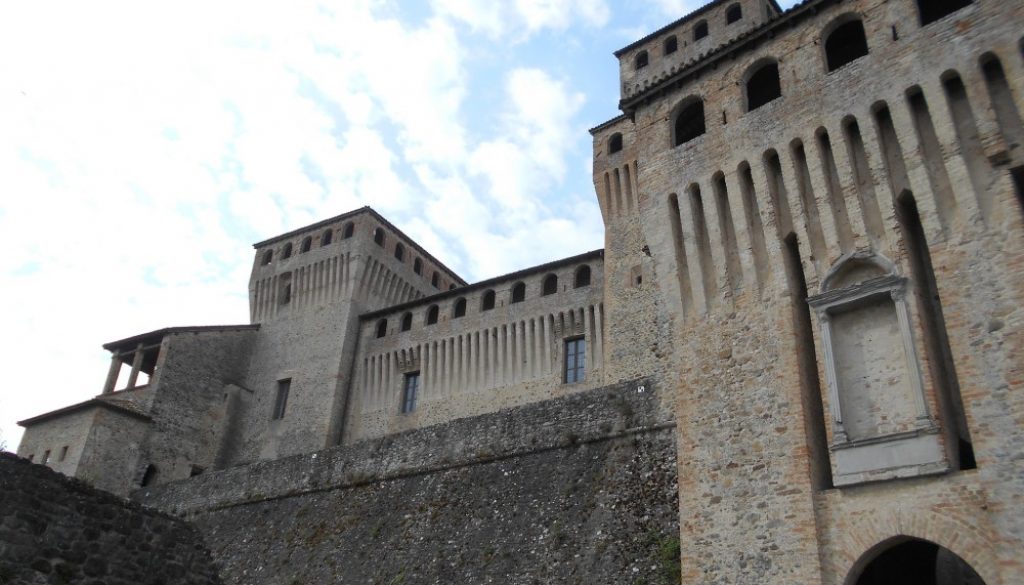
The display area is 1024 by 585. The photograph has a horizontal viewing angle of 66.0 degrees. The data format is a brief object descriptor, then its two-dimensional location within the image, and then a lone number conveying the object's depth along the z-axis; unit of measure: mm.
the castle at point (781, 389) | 10172
